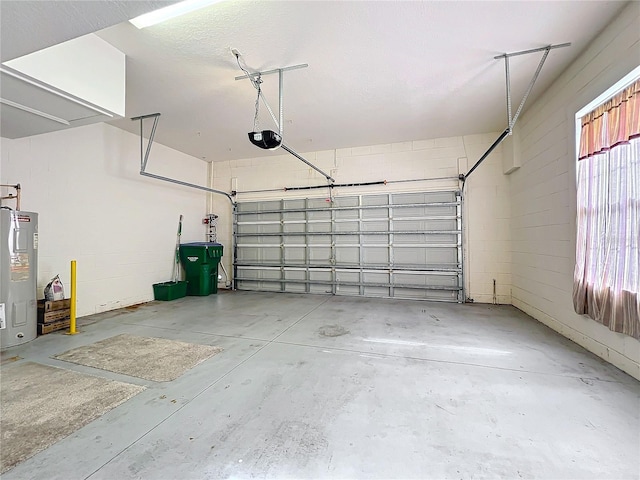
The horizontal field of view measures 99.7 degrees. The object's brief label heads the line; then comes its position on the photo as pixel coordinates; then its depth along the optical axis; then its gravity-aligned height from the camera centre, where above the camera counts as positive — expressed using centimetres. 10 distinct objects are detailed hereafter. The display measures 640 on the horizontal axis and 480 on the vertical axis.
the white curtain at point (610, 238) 224 +4
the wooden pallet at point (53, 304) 340 -87
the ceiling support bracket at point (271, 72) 303 +191
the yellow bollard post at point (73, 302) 340 -82
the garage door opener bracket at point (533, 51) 271 +196
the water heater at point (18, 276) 294 -44
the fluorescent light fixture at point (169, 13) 217 +189
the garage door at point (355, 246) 529 -11
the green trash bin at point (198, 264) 579 -55
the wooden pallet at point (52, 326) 337 -115
